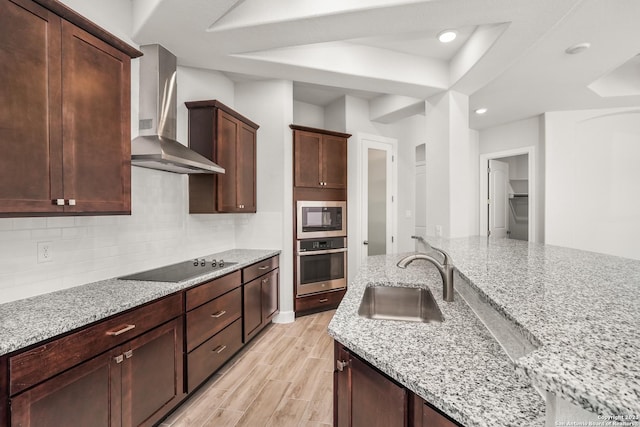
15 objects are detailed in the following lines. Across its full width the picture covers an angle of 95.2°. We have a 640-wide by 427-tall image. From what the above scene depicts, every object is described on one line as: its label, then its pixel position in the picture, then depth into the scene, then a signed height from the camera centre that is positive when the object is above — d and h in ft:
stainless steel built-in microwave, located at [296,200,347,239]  12.00 -0.32
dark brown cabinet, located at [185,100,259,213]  9.16 +1.94
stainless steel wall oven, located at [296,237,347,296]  11.98 -2.28
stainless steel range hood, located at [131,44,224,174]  7.23 +2.70
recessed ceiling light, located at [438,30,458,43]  8.36 +5.11
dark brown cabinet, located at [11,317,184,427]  3.87 -2.79
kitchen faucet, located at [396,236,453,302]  5.13 -1.15
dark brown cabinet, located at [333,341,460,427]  2.90 -2.13
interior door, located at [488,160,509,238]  17.22 +0.68
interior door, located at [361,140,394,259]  14.10 +0.65
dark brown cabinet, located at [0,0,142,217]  4.13 +1.62
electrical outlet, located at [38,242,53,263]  5.47 -0.73
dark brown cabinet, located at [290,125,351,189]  11.89 +2.27
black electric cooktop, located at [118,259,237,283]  7.09 -1.57
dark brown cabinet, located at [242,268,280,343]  9.16 -3.10
